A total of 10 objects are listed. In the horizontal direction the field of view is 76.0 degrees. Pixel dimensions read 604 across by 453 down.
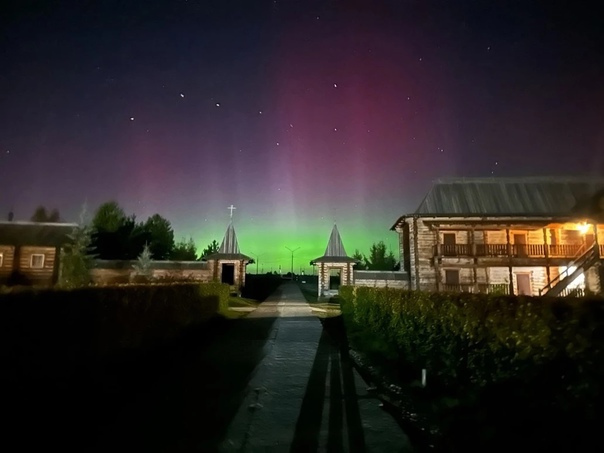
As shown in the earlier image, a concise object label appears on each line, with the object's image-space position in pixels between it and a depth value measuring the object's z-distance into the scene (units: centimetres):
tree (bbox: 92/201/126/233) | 5924
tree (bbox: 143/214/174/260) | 6222
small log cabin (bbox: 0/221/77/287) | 3684
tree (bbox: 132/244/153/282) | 3325
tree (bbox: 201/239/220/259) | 8859
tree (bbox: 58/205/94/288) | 3228
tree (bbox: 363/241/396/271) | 6501
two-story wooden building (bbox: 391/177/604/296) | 2920
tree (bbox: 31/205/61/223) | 7262
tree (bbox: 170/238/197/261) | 7129
